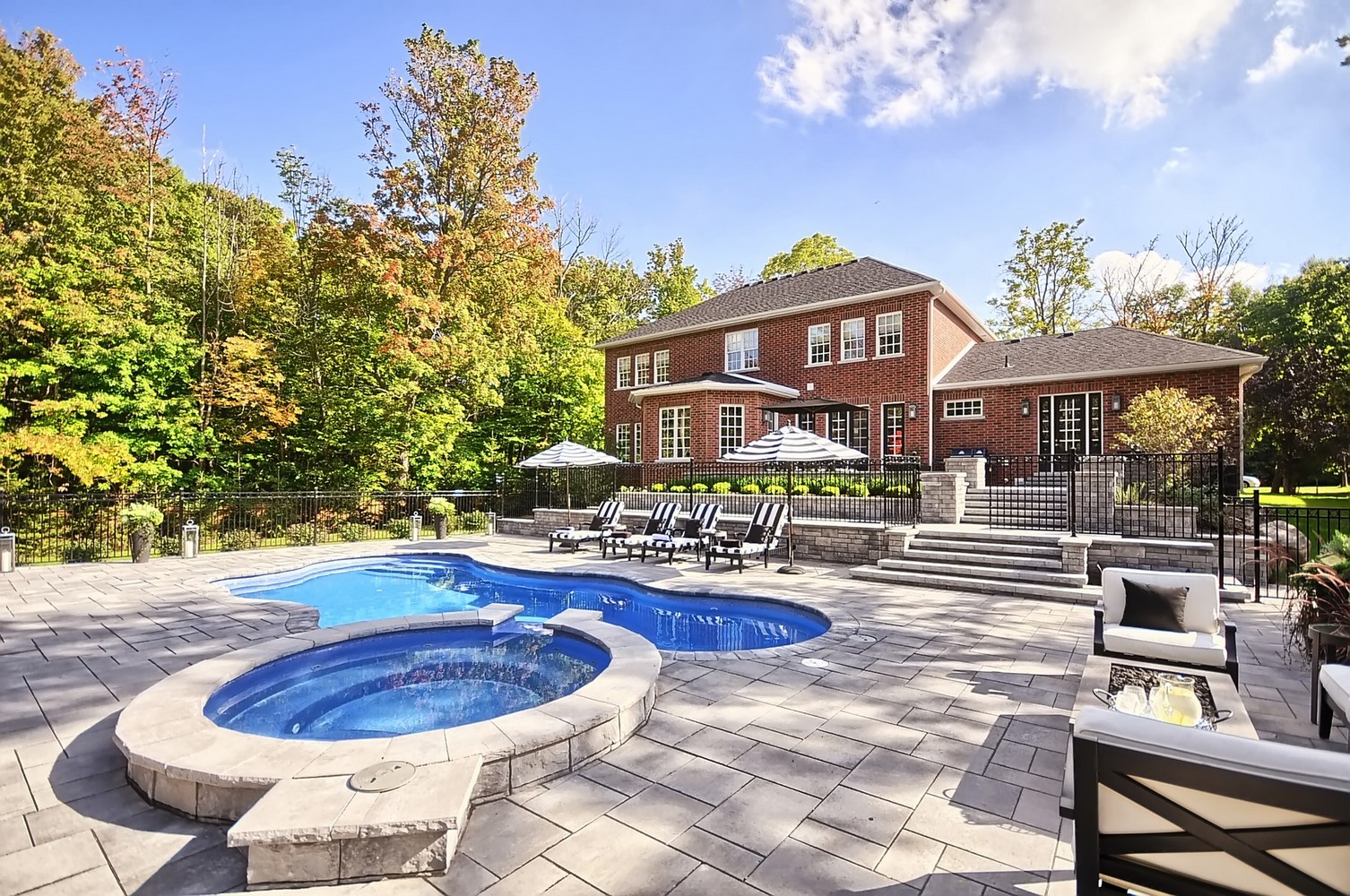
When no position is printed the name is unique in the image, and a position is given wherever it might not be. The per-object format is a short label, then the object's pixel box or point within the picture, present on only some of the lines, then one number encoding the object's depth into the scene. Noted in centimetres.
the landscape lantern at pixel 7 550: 1030
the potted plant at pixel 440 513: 1617
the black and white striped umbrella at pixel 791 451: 1033
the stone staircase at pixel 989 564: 870
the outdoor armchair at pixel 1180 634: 448
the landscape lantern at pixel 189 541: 1225
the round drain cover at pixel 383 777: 289
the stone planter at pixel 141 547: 1144
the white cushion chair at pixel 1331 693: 355
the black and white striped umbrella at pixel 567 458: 1484
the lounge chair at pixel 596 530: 1345
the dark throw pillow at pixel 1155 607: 510
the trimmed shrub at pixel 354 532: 1587
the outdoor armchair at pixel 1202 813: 164
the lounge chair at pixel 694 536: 1157
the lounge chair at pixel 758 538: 1085
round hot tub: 473
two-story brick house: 1622
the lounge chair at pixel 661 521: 1313
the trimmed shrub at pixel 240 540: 1479
